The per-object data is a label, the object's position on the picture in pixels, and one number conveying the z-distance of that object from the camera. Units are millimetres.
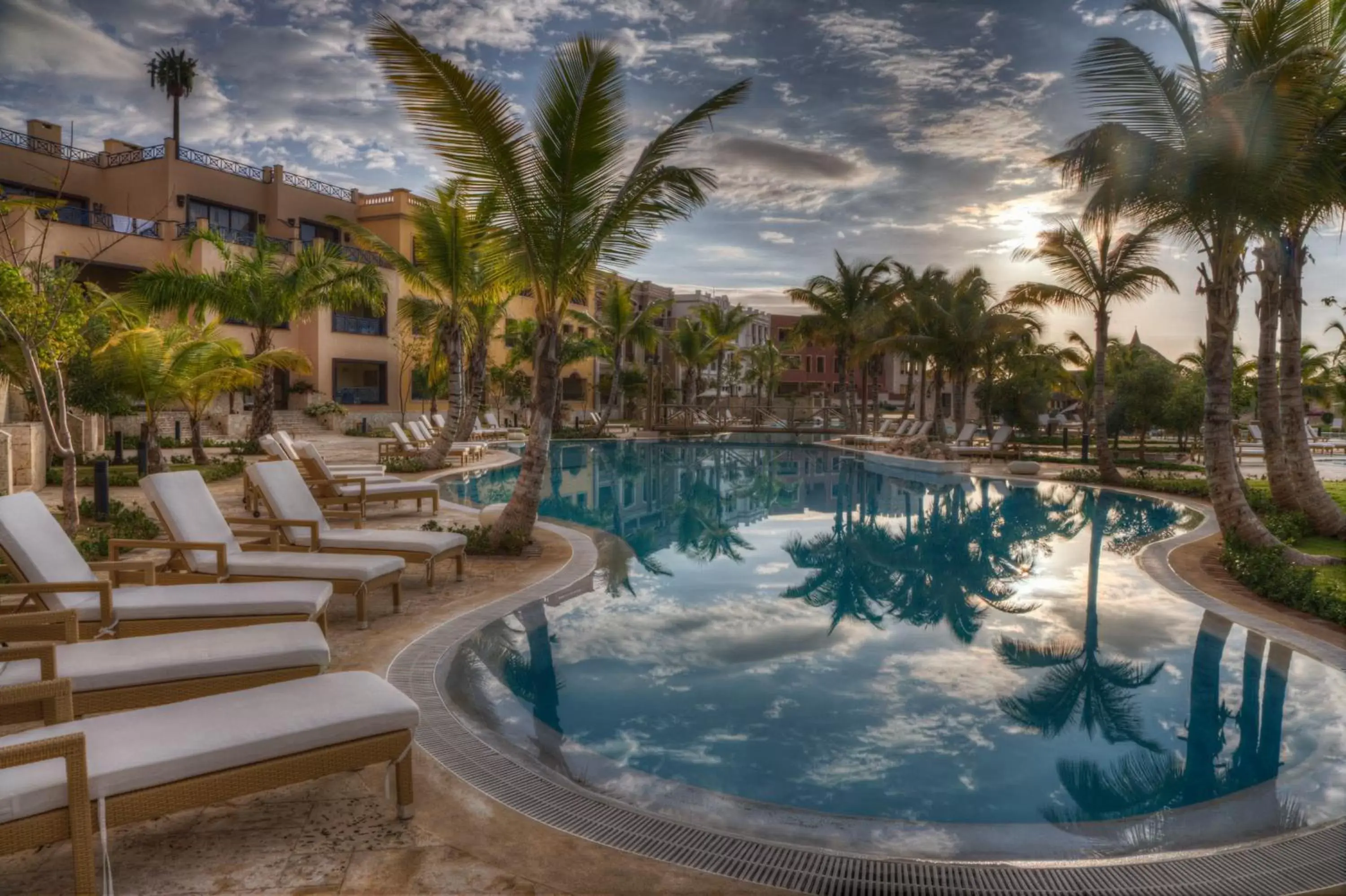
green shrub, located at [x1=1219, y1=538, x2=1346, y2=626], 7184
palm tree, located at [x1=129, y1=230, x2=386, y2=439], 19250
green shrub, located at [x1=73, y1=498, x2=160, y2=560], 8469
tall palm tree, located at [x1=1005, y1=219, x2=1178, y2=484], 17312
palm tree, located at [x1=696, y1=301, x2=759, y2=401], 38031
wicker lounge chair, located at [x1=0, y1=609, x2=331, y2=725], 3623
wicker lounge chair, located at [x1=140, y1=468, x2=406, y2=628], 6023
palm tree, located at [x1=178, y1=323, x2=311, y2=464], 15430
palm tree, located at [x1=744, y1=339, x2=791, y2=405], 50781
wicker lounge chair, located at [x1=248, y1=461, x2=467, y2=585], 7207
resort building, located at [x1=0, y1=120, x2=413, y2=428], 26828
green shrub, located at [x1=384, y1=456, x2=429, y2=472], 18266
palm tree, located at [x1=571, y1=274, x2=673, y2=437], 29797
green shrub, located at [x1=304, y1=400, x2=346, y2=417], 29641
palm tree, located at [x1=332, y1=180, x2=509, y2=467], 16906
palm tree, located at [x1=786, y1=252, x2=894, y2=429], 33188
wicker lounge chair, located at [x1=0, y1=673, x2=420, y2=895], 2635
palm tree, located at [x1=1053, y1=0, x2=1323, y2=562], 8570
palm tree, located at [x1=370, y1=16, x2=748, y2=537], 8445
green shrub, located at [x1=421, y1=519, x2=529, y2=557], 9281
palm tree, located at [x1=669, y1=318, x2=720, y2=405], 38750
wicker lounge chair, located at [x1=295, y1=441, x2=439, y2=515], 10758
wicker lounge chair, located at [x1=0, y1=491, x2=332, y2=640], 4559
